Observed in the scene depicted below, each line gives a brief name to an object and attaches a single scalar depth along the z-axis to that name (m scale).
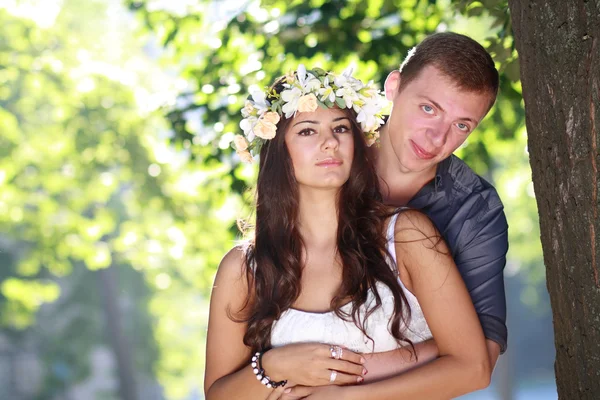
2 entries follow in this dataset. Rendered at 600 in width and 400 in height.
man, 6.85
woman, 6.60
